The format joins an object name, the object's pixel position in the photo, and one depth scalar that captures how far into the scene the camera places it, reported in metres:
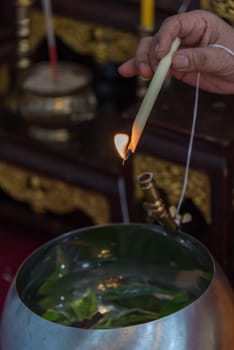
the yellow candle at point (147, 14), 1.90
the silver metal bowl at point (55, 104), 2.00
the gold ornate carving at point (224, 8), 1.66
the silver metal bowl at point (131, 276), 1.42
